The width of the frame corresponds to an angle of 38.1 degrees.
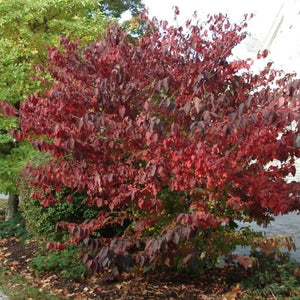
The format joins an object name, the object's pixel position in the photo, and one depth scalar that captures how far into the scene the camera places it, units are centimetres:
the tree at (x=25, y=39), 820
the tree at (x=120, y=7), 1805
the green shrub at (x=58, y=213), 636
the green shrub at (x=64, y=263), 586
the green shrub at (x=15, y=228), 842
